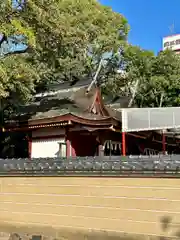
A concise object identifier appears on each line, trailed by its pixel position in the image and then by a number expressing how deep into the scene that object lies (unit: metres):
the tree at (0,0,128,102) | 10.55
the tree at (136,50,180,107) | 24.34
